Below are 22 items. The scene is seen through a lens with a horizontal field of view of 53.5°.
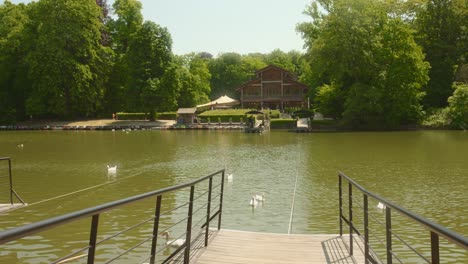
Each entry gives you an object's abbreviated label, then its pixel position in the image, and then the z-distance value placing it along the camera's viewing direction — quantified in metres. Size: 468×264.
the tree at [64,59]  69.06
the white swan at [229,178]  19.84
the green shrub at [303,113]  69.79
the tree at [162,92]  68.38
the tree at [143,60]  70.56
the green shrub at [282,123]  63.25
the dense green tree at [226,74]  113.62
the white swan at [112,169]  22.16
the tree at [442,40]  61.44
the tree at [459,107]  51.91
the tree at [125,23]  77.21
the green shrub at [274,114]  69.39
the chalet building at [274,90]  80.19
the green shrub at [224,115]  69.62
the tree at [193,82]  77.12
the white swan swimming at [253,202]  14.77
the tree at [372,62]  54.94
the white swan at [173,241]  9.89
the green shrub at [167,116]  73.88
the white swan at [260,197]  15.12
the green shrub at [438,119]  54.55
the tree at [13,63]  71.19
